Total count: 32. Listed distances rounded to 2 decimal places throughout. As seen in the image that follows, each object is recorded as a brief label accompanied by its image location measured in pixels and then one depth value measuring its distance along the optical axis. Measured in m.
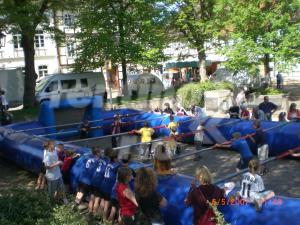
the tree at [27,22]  20.30
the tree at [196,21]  28.58
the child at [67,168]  10.88
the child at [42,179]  11.05
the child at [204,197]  6.29
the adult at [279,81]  29.30
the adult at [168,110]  19.31
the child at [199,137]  14.30
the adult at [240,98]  21.21
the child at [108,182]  9.12
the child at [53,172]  10.01
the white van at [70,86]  26.16
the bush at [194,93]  24.89
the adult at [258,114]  16.17
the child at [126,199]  6.89
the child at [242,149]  11.47
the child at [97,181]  9.43
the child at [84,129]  16.67
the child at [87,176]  9.89
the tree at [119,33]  25.36
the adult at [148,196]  6.41
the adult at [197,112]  18.21
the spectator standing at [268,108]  17.08
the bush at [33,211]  6.06
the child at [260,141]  12.52
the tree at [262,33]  22.03
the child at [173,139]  13.70
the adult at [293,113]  15.60
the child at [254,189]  6.99
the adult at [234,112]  17.72
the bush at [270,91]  24.75
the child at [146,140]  14.11
